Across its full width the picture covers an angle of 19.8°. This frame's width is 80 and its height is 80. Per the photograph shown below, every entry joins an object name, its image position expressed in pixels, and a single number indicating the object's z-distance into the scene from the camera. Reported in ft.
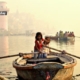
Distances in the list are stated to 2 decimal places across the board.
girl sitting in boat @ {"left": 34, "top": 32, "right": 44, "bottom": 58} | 41.70
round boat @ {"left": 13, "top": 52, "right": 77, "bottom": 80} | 35.04
